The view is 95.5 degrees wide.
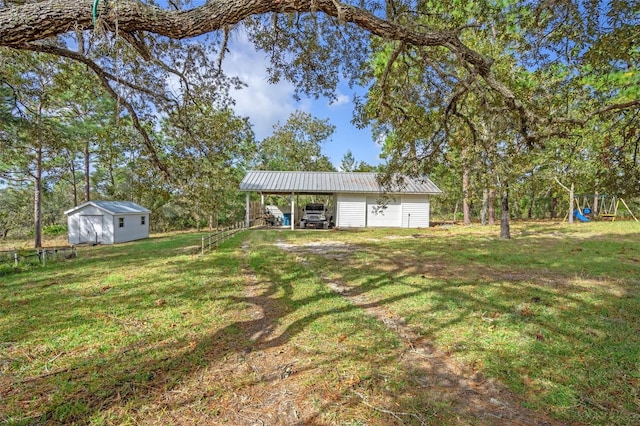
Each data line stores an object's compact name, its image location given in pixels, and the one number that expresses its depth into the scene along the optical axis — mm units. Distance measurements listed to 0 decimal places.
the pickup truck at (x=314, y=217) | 19953
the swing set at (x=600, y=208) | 23988
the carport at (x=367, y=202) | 20234
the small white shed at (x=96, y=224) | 17359
